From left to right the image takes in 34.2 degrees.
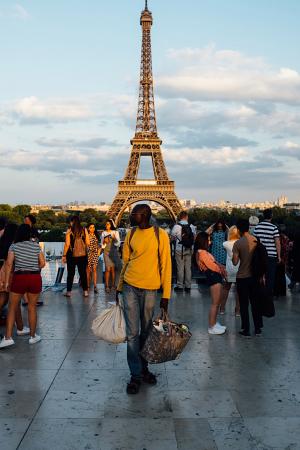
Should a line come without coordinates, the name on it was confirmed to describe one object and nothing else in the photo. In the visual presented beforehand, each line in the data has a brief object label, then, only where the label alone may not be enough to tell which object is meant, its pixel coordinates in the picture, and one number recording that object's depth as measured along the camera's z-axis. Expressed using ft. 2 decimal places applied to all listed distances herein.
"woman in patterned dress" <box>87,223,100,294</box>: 35.35
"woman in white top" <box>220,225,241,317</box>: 27.25
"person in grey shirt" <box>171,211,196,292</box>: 32.63
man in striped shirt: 28.43
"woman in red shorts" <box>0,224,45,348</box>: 21.16
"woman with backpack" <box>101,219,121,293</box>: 35.12
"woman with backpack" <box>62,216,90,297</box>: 31.63
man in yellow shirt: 16.38
